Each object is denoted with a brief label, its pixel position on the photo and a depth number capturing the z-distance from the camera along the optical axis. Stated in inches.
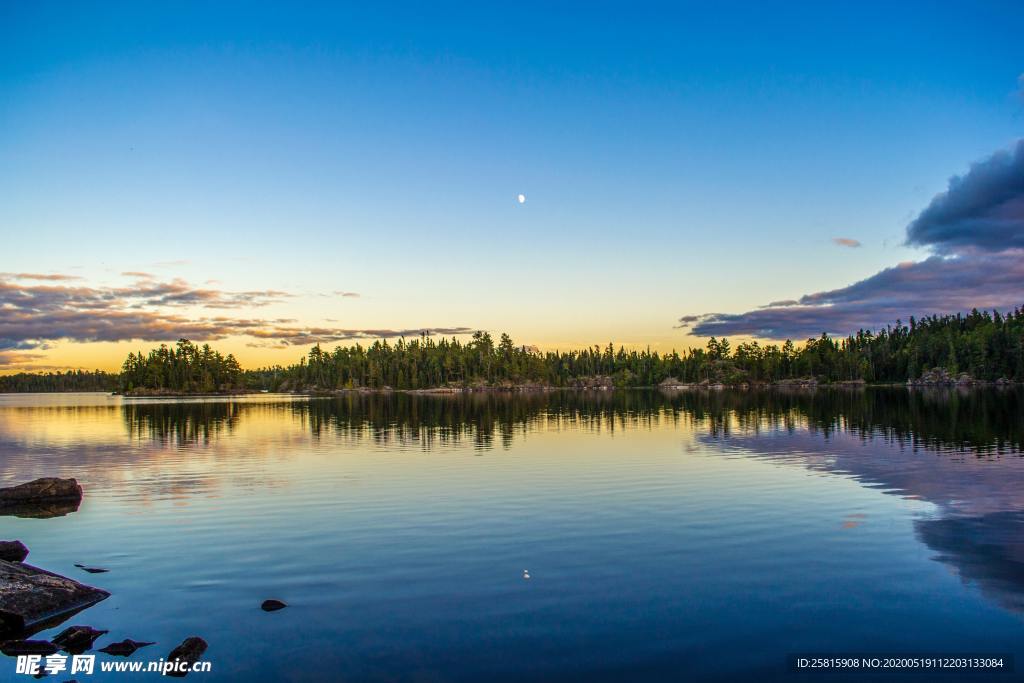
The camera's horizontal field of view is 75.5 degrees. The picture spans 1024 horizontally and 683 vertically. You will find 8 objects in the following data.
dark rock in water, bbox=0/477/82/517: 1332.4
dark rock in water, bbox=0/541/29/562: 902.4
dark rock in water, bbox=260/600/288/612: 711.1
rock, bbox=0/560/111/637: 674.8
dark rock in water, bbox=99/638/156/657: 611.8
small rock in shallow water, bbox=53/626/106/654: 621.0
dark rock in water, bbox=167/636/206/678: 599.8
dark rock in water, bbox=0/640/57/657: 614.5
